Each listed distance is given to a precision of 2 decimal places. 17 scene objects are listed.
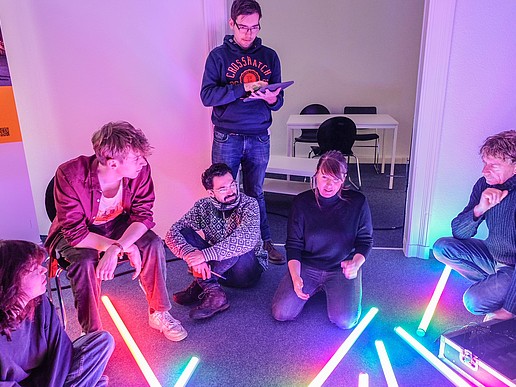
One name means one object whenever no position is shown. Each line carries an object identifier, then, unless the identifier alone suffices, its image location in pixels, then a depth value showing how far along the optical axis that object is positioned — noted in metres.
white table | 4.21
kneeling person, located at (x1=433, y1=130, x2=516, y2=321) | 1.80
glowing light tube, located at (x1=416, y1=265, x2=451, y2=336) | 1.95
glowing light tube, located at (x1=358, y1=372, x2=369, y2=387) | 1.63
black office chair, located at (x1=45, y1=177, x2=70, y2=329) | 1.84
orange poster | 2.58
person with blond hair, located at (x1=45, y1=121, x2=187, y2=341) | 1.76
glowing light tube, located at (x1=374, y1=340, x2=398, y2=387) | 1.64
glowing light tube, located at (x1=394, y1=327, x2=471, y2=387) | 1.63
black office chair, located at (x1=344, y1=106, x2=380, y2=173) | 5.19
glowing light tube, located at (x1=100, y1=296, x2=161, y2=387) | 1.69
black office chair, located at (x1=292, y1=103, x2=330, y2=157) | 4.79
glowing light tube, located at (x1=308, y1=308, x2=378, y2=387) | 1.67
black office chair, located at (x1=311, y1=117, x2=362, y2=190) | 3.97
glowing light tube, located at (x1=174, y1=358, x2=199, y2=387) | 1.68
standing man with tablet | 2.31
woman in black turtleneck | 2.03
